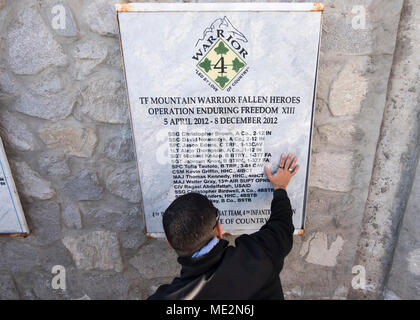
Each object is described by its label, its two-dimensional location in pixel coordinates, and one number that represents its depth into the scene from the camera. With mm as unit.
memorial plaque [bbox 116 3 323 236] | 1323
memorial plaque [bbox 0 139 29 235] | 1630
